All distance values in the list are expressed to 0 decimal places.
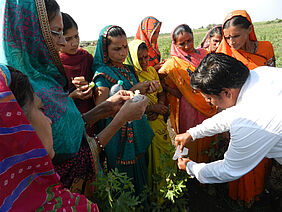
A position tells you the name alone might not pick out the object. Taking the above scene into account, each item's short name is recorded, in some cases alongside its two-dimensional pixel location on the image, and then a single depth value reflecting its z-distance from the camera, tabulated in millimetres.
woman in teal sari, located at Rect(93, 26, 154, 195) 2414
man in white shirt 1537
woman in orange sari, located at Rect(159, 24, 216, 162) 3141
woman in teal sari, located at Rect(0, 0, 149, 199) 1253
